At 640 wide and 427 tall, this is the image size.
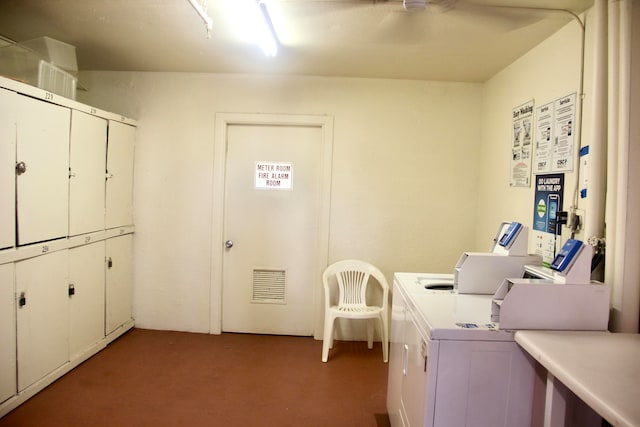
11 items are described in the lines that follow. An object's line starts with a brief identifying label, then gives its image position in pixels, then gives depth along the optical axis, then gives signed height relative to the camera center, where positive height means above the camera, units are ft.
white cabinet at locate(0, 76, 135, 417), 6.81 -0.78
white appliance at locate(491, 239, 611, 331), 4.69 -1.14
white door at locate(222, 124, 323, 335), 10.89 -0.62
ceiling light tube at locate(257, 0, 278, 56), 6.20 +3.45
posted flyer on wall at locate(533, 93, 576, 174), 6.51 +1.58
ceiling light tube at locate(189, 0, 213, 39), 5.95 +3.39
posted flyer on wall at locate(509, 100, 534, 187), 7.88 +1.62
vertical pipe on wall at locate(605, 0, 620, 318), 5.10 +0.97
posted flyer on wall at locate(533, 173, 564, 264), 6.82 +0.09
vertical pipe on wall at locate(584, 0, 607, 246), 5.40 +1.44
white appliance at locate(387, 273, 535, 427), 4.53 -2.11
